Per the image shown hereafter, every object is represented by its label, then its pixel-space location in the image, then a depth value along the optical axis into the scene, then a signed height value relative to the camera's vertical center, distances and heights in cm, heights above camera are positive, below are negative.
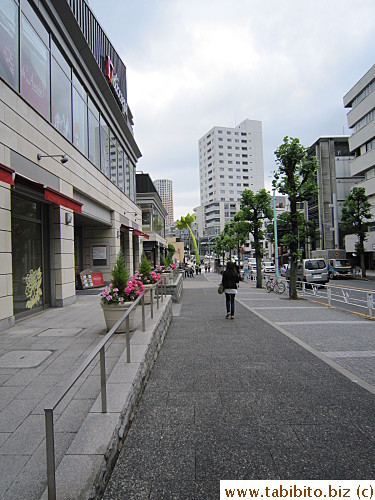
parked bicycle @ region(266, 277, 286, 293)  2025 -172
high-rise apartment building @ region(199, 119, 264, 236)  11656 +3166
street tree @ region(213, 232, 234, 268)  4564 +216
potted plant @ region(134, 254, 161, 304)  1005 -43
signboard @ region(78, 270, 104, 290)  1671 -87
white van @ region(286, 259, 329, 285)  2333 -104
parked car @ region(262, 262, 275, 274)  4344 -137
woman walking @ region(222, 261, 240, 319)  1005 -66
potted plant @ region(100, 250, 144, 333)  610 -62
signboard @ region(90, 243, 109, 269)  1875 +37
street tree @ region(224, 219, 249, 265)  2577 +215
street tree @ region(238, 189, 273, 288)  2562 +341
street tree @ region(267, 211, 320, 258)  1730 +154
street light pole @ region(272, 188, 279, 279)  2595 +200
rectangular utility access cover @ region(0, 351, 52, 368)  472 -137
